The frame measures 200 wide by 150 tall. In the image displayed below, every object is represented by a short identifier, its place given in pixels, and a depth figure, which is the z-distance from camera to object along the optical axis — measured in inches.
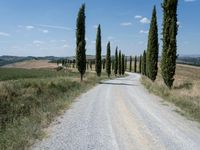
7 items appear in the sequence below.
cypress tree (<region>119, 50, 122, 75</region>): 3699.8
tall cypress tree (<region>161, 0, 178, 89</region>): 1069.8
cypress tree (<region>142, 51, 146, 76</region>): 3066.4
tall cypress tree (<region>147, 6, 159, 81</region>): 1600.6
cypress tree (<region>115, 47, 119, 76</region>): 3497.0
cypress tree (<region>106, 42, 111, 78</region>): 2785.4
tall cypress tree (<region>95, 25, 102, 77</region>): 2297.0
